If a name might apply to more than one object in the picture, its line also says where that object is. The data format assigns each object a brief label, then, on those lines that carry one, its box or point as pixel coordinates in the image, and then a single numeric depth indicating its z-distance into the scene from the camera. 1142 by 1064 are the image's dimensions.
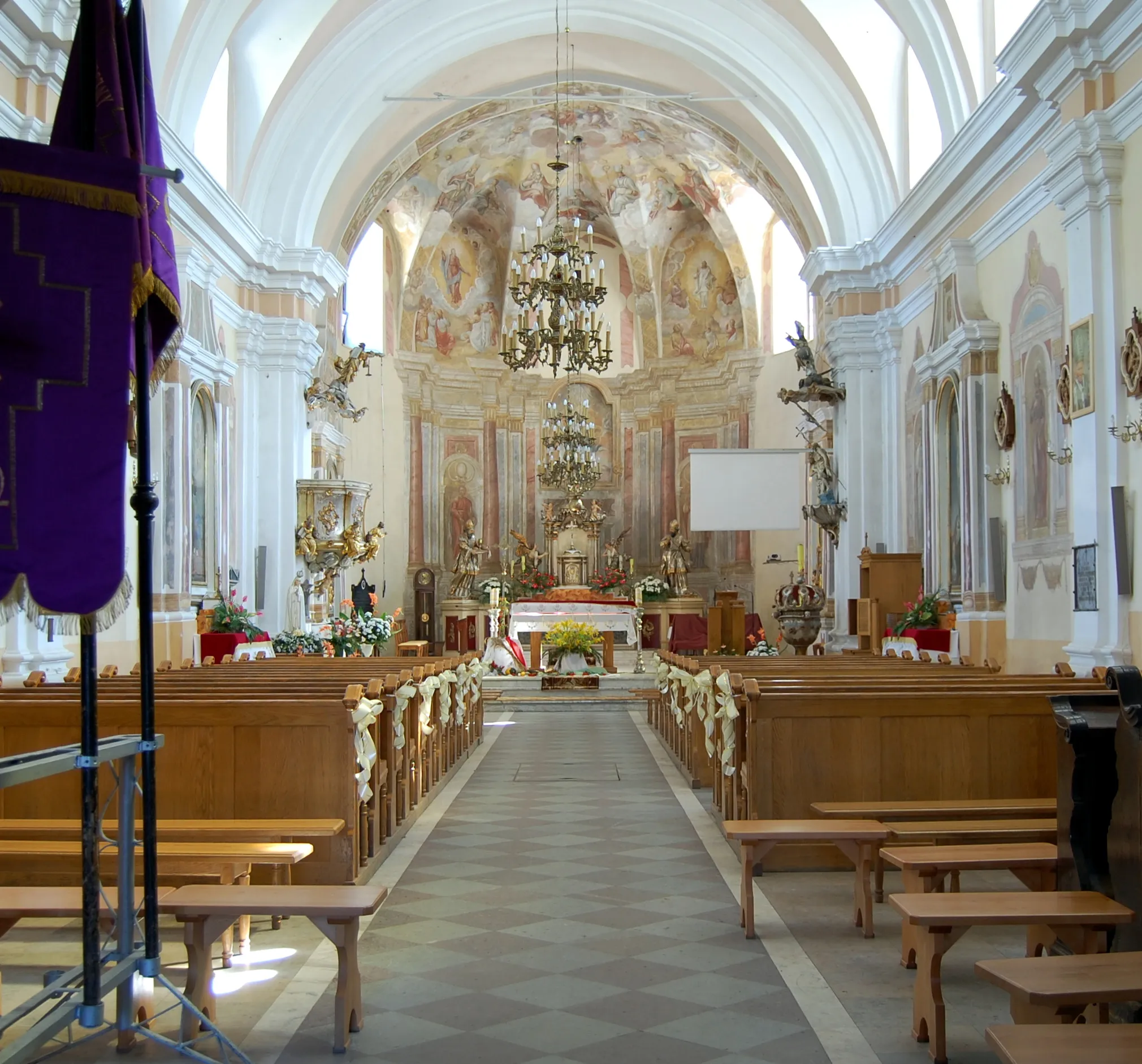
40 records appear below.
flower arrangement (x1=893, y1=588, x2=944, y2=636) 13.56
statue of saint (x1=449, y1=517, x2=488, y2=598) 23.53
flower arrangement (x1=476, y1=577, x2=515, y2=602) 22.92
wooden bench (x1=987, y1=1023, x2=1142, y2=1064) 2.38
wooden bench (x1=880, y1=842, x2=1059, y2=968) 4.16
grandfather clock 23.39
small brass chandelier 21.61
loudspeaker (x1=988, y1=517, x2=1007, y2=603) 12.32
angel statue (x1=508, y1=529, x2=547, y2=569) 24.22
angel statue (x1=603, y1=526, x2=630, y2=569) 24.27
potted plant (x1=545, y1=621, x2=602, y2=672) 17.50
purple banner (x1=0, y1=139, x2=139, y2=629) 2.62
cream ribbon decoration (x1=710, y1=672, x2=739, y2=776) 6.31
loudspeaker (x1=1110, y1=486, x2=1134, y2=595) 8.78
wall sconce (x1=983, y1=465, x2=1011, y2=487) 12.10
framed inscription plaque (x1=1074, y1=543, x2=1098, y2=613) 9.13
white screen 17.44
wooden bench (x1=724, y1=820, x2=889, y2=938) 4.75
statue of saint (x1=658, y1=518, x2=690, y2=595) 23.34
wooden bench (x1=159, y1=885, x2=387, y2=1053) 3.58
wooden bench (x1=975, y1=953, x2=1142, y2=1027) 2.75
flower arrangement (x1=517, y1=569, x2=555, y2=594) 23.75
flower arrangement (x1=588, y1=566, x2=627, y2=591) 23.44
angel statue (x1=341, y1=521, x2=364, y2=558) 16.41
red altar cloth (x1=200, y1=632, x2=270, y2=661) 13.76
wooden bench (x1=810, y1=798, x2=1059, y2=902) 5.23
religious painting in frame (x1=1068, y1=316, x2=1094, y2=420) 9.19
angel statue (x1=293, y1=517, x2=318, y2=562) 16.52
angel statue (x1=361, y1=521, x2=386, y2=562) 16.32
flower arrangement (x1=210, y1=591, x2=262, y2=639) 14.32
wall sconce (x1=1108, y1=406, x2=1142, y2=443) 8.56
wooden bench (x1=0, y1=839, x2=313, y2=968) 4.35
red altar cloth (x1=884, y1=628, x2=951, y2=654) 13.15
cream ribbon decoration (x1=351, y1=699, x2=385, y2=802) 5.60
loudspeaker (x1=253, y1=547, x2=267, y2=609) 16.16
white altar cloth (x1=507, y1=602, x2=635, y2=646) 21.08
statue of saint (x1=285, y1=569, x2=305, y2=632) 16.30
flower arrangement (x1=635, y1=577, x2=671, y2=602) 23.11
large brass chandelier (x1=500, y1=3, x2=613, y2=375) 14.70
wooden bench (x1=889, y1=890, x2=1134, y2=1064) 3.38
